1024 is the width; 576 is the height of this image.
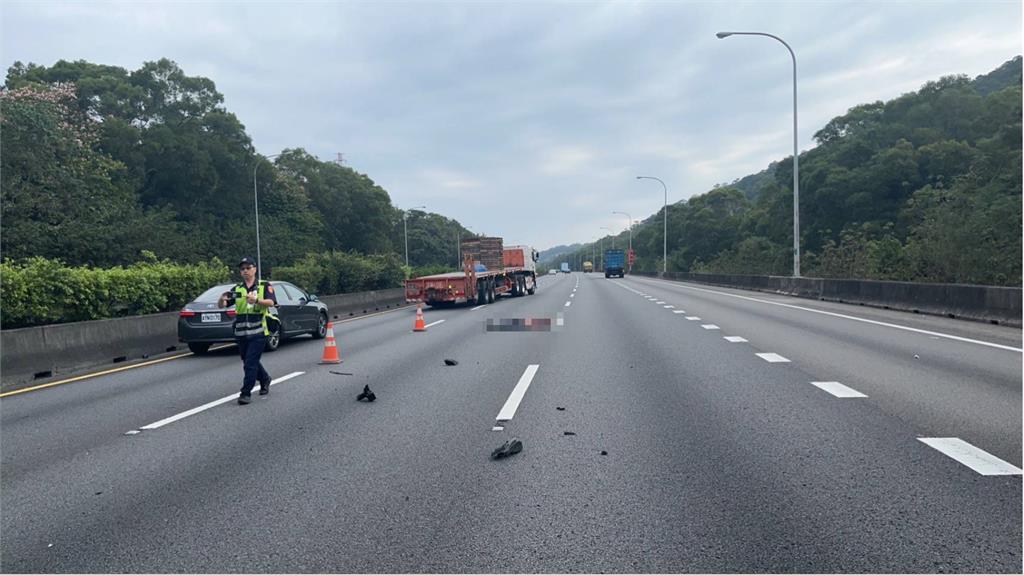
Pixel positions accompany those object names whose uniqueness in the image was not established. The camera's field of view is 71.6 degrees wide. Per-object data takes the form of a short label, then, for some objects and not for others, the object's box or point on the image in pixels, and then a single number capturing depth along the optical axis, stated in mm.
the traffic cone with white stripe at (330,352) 11320
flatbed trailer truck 26984
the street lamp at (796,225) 31250
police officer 8273
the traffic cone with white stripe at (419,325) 17508
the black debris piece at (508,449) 5484
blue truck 90106
